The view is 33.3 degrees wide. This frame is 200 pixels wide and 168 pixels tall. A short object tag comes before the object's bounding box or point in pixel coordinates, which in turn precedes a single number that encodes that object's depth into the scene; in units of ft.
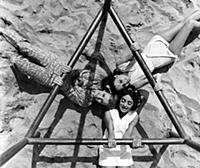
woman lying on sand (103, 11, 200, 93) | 12.56
